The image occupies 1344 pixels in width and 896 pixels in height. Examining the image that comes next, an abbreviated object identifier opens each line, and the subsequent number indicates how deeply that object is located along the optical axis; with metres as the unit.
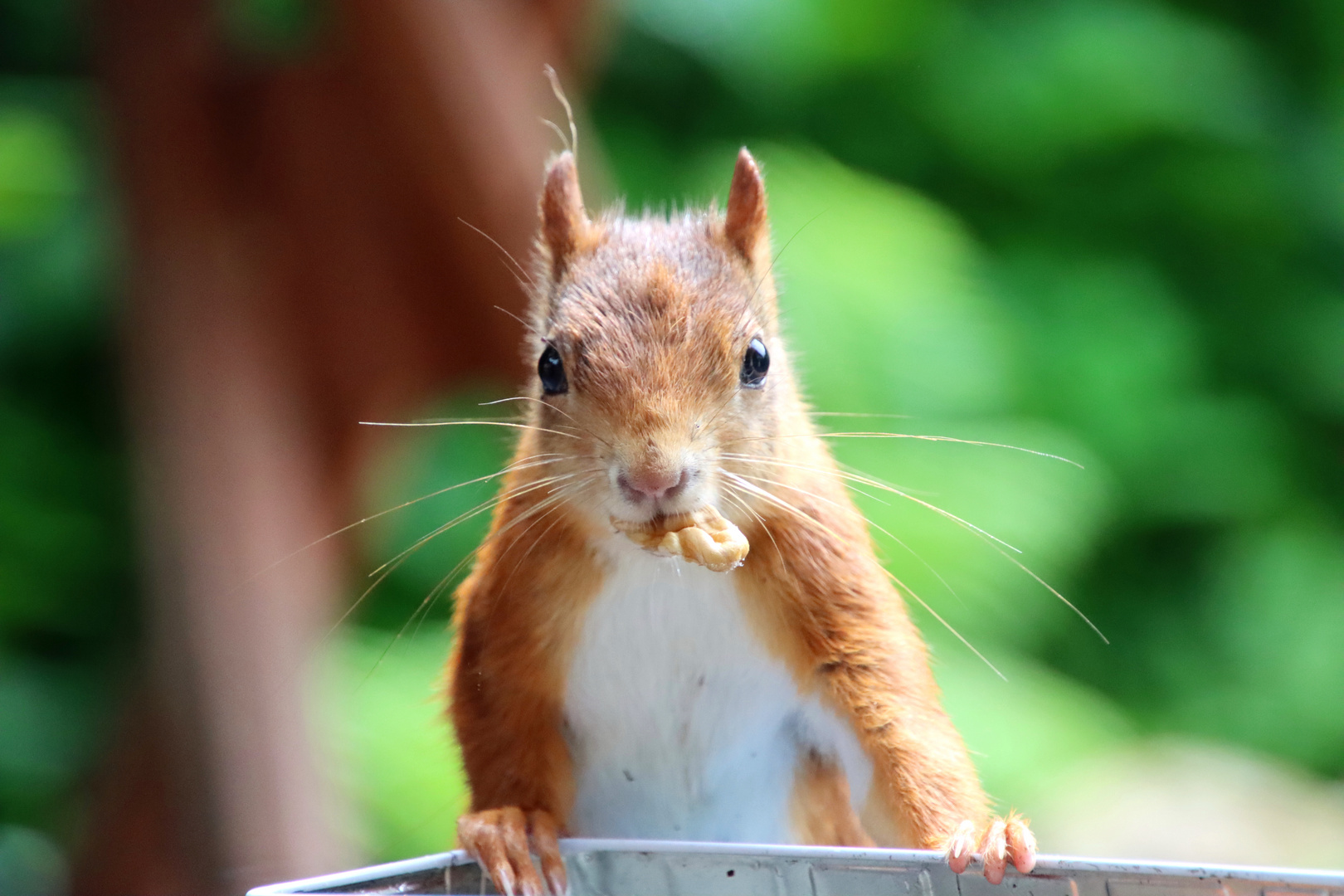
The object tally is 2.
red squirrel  1.83
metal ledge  1.77
